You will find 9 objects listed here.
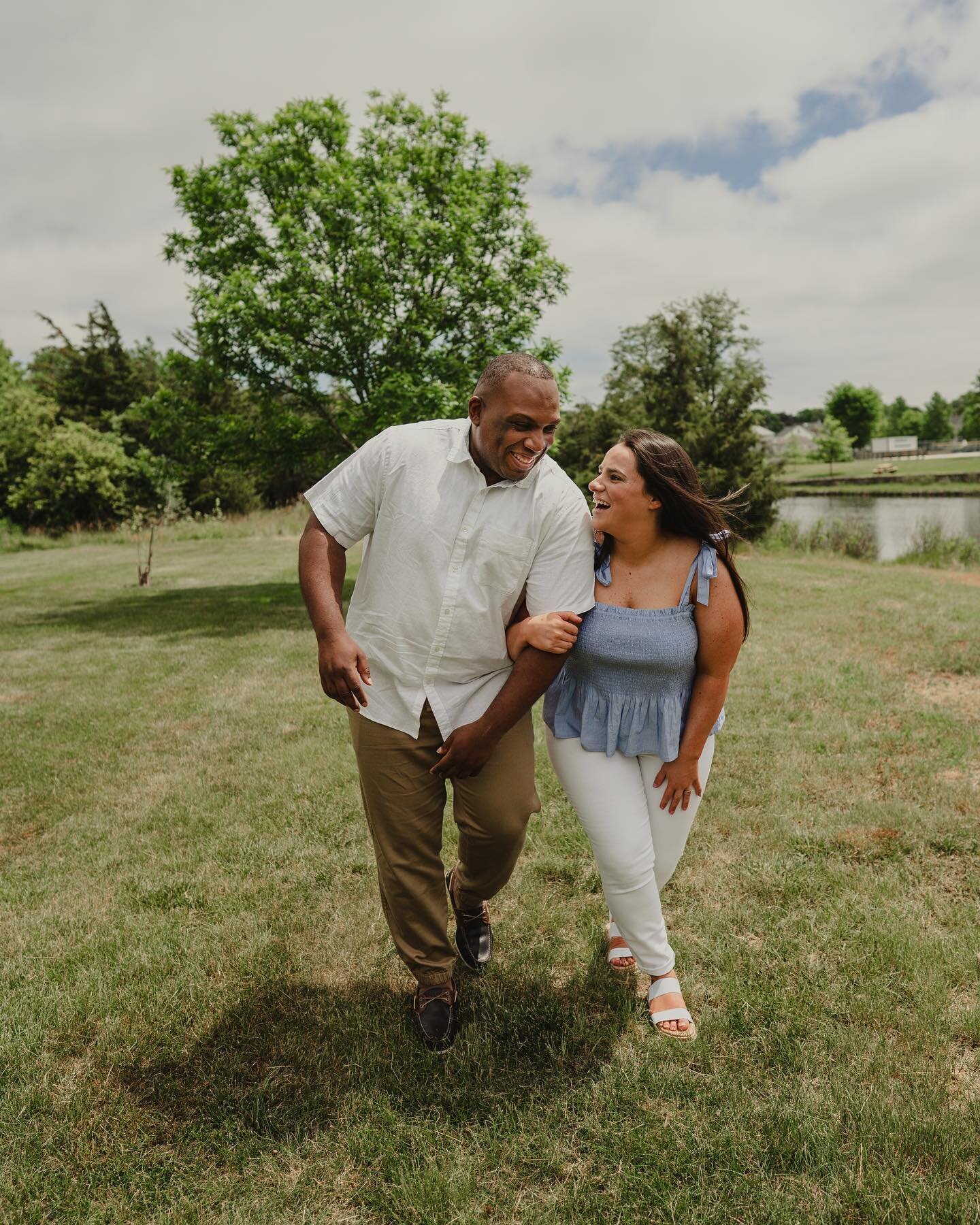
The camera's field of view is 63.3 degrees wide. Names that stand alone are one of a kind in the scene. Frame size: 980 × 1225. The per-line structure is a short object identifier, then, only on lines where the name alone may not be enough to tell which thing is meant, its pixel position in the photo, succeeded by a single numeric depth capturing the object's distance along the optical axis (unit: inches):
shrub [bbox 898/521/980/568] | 780.0
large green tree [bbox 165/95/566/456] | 523.8
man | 111.9
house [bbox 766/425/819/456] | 5054.1
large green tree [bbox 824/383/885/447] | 4377.5
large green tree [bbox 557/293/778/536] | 1099.9
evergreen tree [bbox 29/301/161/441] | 1450.5
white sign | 4746.6
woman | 119.6
